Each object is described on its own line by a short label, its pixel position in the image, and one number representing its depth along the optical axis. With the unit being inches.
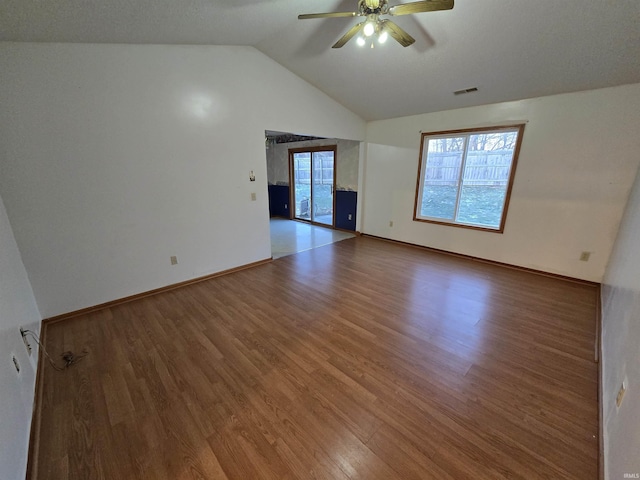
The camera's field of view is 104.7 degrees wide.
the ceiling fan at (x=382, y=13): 65.9
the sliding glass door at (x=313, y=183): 234.4
